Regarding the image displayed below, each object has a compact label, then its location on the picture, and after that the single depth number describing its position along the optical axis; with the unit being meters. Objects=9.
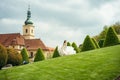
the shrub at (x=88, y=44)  21.86
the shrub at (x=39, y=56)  29.65
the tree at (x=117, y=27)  54.46
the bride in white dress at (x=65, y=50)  17.60
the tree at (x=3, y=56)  19.50
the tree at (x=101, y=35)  54.54
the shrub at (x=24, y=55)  39.29
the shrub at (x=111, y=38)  20.86
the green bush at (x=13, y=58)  26.04
